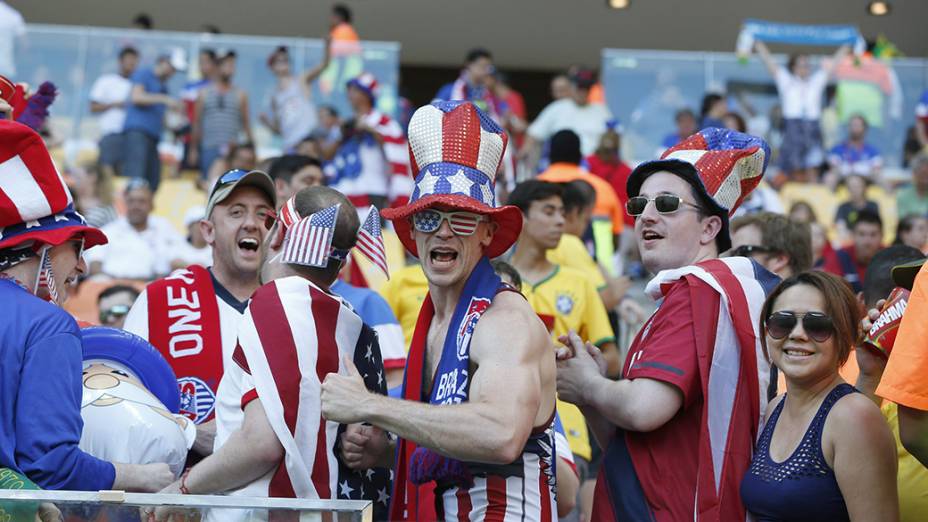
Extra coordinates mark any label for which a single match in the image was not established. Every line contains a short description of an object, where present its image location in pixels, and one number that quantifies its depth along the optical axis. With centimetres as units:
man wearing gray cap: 1086
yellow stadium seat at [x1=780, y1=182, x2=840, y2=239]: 3127
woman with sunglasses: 749
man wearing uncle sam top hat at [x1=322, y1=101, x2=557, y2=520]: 714
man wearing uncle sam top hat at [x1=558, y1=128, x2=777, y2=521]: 795
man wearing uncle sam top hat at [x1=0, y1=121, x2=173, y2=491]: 740
